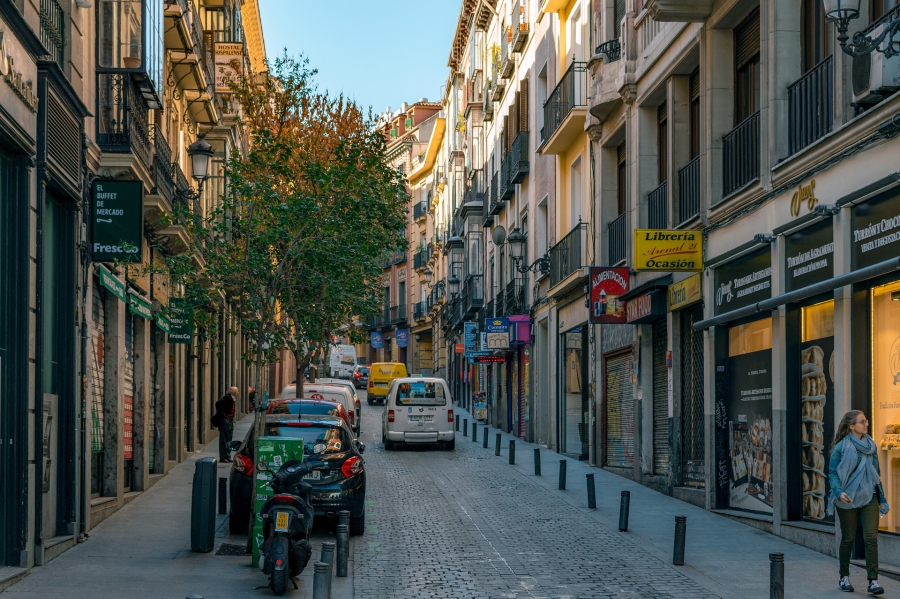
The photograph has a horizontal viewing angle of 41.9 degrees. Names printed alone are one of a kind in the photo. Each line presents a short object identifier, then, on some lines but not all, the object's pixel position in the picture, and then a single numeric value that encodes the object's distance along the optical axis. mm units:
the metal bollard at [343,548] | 11367
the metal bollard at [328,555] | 9478
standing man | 25453
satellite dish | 37969
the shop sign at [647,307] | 19688
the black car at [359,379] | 68438
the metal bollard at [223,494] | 16828
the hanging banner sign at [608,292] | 21781
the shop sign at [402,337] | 76188
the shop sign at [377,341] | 83250
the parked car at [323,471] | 14375
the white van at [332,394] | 27266
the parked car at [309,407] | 19906
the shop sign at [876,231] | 11336
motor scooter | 10651
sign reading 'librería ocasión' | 17562
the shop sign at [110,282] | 15833
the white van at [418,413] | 29156
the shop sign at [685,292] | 17812
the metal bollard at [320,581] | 8927
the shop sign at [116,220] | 14789
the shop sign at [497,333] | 34125
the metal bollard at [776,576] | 9211
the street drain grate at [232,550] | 13203
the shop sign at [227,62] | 31922
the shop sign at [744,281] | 15242
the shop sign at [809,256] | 13156
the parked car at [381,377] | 54344
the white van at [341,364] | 72562
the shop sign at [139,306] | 19312
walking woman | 10586
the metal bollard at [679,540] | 12258
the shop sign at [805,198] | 13492
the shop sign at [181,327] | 22672
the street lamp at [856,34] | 10484
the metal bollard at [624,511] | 15000
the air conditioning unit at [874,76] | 11211
